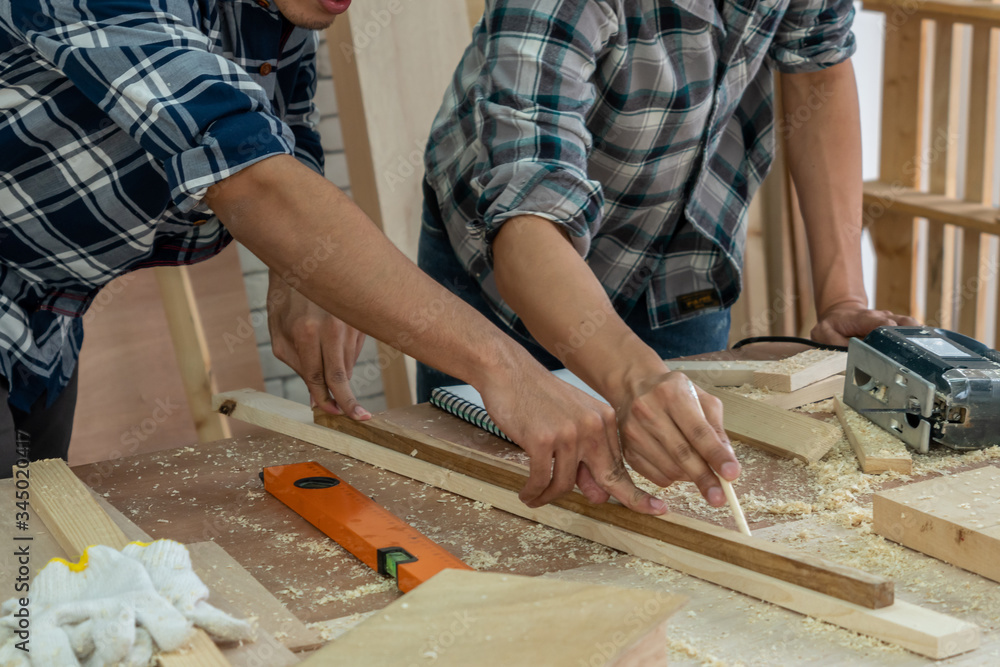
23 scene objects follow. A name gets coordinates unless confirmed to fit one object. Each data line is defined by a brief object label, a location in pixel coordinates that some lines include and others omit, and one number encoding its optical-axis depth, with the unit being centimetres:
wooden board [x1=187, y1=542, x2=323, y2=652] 213
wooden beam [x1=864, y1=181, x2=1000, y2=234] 417
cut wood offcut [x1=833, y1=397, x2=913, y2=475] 240
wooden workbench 213
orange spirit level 222
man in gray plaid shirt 239
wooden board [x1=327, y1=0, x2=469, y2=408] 328
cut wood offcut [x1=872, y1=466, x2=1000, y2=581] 220
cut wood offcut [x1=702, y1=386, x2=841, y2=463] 244
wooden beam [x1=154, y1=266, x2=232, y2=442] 342
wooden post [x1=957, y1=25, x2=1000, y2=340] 417
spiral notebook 257
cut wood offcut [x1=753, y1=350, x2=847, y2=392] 261
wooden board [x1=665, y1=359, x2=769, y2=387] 266
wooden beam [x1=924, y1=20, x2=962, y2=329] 435
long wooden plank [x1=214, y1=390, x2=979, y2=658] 210
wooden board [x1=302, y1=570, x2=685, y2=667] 201
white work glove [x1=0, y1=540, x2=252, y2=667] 206
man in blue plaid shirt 224
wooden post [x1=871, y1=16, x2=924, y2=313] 449
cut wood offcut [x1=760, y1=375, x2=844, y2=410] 261
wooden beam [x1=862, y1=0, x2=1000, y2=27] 399
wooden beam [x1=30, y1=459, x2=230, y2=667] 223
